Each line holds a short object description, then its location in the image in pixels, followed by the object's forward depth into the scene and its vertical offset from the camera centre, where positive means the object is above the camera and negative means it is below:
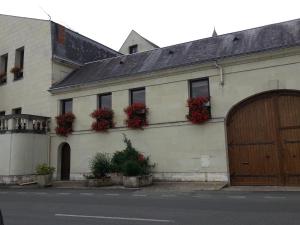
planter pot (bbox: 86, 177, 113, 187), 12.83 -1.32
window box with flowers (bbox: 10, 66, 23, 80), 19.16 +5.90
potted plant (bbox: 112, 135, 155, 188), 12.10 -0.61
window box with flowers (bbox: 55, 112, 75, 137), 16.01 +1.80
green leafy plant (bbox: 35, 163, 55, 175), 14.05 -0.75
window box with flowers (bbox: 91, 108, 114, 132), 14.86 +1.88
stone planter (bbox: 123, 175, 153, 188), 12.02 -1.24
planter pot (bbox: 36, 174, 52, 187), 13.85 -1.25
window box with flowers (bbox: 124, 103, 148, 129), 14.05 +1.96
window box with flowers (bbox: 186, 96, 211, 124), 12.59 +1.91
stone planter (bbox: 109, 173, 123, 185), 13.15 -1.18
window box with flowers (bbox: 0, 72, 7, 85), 20.13 +5.79
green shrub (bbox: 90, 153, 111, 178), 13.29 -0.64
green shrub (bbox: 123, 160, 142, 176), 12.22 -0.71
